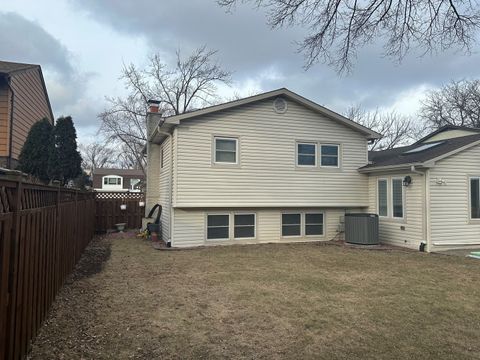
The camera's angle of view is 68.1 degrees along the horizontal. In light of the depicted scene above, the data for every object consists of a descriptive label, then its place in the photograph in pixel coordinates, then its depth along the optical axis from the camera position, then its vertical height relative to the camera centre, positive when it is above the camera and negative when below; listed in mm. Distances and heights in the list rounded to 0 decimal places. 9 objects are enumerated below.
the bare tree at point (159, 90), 30250 +9426
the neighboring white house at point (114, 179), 48438 +2739
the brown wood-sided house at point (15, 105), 13172 +3739
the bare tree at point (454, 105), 31734 +8978
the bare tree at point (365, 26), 5586 +2873
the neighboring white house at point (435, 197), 10570 +130
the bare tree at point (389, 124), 34906 +7636
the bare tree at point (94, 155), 58359 +7099
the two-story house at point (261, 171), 10992 +947
